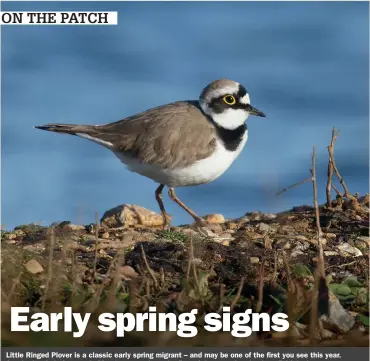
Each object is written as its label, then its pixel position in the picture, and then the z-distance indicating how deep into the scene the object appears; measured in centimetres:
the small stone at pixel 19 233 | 1341
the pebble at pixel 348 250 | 1210
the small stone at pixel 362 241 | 1269
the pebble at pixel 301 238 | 1243
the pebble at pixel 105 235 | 1320
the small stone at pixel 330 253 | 1188
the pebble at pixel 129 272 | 1041
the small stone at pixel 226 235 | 1305
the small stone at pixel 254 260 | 1127
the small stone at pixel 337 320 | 910
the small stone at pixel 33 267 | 1023
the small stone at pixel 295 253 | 1176
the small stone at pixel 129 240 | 1234
